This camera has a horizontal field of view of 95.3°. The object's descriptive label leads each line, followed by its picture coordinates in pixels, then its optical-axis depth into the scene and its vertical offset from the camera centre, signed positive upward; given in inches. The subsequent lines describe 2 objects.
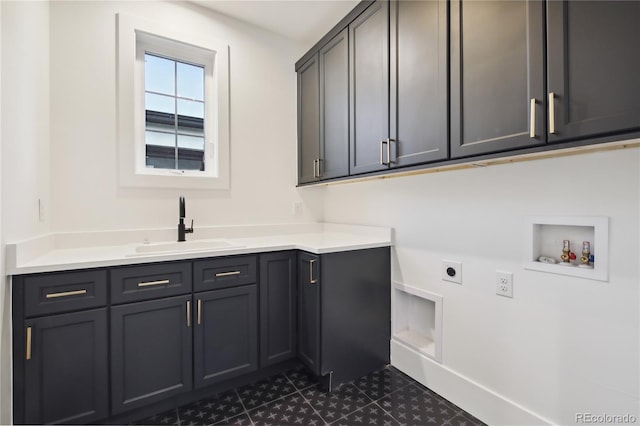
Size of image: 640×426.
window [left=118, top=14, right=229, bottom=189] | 77.0 +30.7
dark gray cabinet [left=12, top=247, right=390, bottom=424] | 52.2 -25.5
